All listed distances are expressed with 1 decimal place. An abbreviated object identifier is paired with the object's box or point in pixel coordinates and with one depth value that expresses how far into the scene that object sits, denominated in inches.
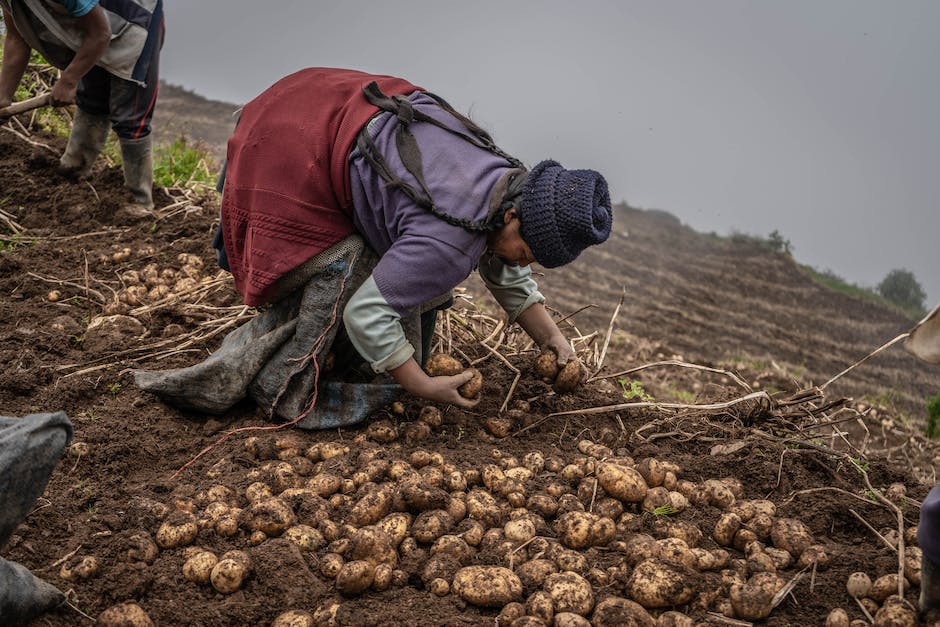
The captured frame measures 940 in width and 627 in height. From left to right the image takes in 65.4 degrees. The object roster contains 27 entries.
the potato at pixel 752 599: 68.6
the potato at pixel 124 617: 63.1
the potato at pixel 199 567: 70.4
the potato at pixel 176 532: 74.7
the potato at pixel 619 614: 65.9
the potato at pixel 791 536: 78.7
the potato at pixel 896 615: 64.2
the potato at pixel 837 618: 66.7
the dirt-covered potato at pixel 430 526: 77.2
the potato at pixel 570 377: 108.8
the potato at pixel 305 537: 75.2
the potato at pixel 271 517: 77.4
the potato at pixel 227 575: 69.3
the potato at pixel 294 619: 64.7
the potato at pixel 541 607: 66.5
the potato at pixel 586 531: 78.1
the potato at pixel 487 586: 69.1
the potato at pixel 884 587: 69.2
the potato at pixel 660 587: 68.7
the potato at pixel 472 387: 104.3
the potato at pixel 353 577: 68.7
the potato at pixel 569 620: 64.9
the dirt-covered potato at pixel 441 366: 105.3
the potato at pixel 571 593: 67.3
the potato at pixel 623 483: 85.5
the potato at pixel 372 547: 72.6
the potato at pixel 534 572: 71.4
